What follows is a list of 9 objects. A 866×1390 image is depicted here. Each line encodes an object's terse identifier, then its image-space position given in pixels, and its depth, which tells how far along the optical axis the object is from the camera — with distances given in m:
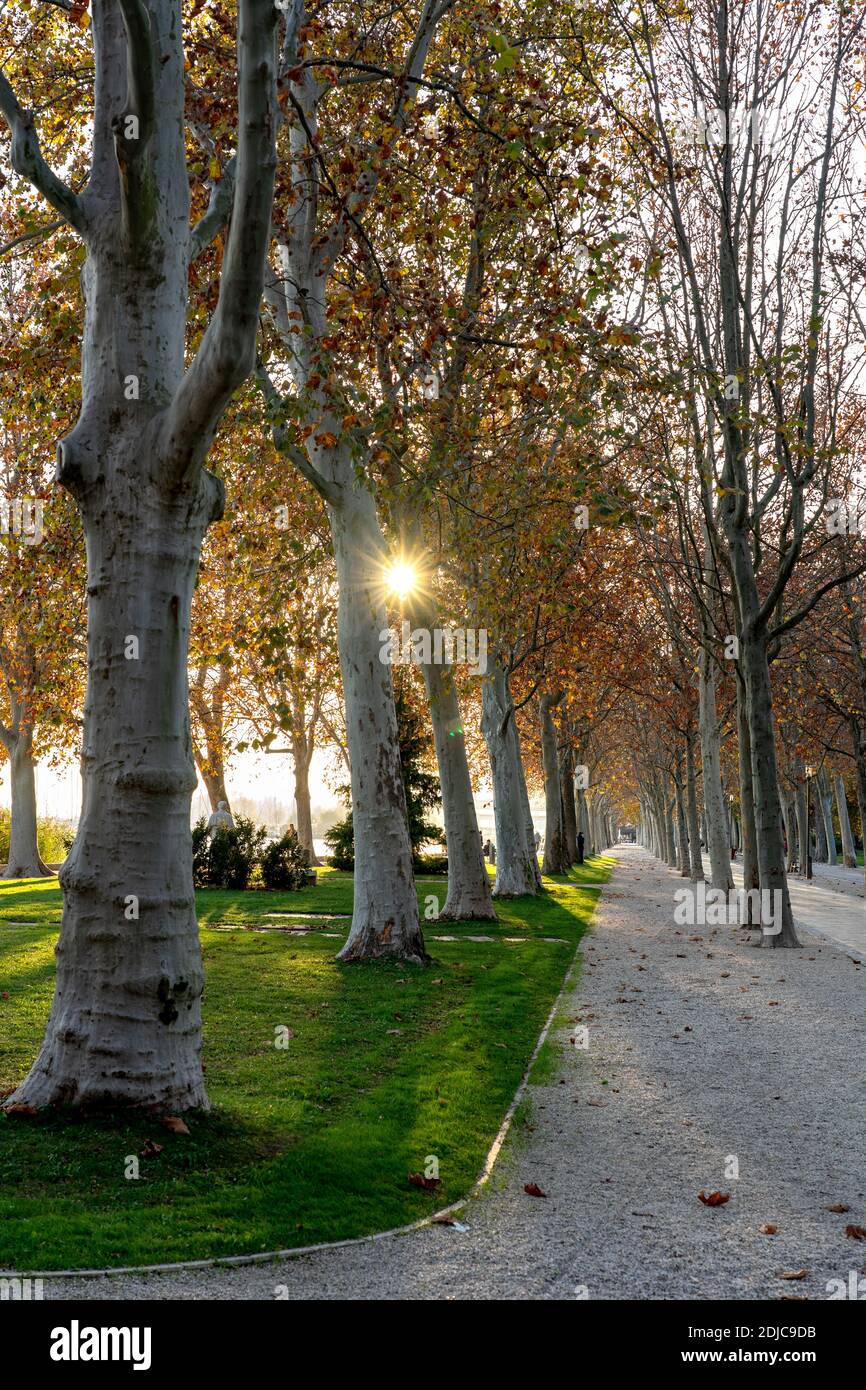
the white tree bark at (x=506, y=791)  23.03
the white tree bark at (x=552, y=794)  31.98
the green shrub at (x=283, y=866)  23.39
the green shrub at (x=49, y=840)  32.19
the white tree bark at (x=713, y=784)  23.69
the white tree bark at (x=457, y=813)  17.39
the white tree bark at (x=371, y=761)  12.74
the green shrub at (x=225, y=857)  23.16
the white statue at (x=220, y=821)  24.23
